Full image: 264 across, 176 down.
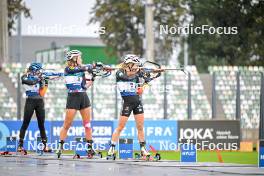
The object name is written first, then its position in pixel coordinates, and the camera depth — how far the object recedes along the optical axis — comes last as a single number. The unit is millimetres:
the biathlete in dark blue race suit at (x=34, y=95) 24266
